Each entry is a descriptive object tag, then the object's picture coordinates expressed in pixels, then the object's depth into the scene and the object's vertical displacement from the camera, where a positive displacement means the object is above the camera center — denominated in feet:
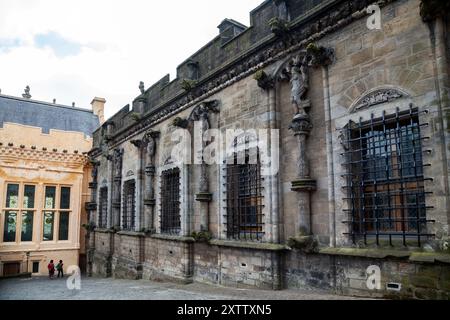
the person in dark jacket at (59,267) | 61.21 -10.26
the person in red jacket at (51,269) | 60.08 -10.41
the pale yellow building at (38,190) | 63.46 +3.25
